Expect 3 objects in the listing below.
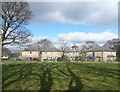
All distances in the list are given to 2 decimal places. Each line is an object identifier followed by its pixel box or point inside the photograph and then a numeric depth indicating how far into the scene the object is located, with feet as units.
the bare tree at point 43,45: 131.58
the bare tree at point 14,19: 47.58
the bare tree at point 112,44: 128.41
